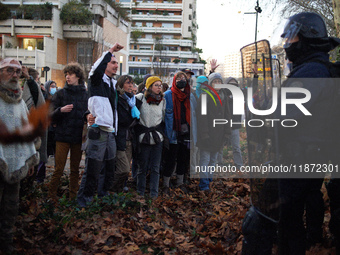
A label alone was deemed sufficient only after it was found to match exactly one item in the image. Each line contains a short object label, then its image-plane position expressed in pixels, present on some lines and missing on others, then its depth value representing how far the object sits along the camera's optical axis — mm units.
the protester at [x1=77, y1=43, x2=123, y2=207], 5734
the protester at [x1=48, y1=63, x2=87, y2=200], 6383
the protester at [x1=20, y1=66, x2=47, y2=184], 5691
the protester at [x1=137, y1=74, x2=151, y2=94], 8552
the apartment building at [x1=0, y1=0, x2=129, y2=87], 42375
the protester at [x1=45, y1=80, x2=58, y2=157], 8292
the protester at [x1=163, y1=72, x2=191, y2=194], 7473
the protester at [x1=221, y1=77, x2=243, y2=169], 9781
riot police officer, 3102
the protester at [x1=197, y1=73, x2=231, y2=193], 7652
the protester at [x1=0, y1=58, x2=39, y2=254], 3848
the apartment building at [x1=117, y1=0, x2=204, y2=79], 83438
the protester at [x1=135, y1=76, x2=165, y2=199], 6957
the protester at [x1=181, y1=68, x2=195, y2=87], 8734
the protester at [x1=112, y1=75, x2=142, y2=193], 6770
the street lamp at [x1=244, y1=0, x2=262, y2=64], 10727
